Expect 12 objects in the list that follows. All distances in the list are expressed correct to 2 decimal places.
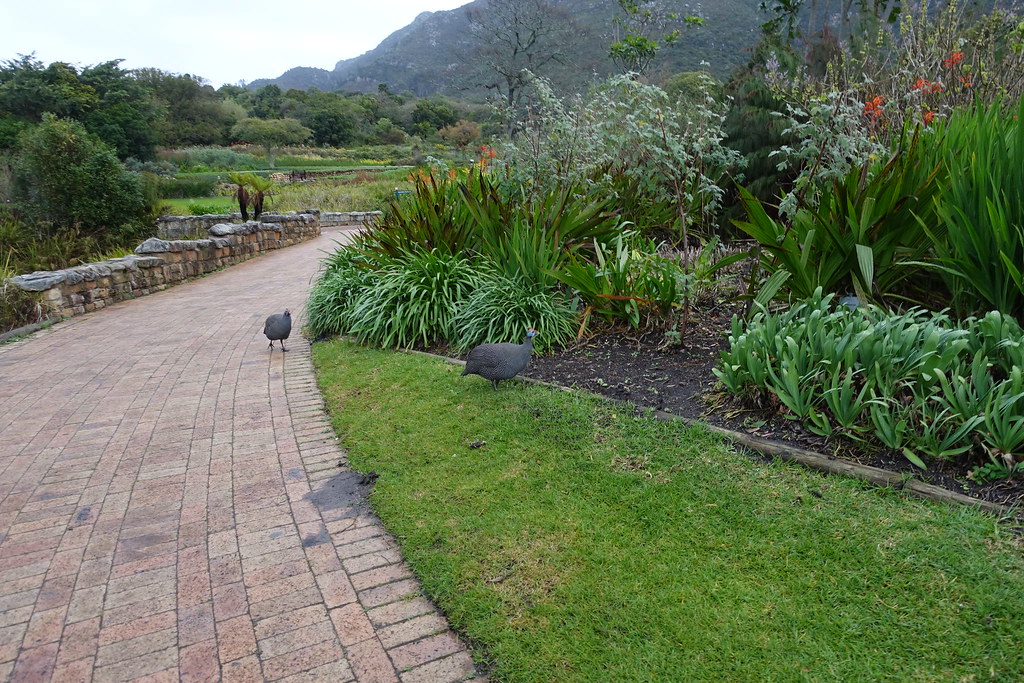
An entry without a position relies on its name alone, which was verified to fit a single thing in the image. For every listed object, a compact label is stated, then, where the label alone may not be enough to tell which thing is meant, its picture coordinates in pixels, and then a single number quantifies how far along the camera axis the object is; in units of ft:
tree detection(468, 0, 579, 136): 106.32
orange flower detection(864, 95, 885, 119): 18.70
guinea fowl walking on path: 20.97
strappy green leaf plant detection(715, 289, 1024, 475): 8.96
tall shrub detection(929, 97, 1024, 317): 10.63
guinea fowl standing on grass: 14.20
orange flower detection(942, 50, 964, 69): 20.38
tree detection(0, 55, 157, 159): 114.42
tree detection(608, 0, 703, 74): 70.64
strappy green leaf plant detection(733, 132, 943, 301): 12.77
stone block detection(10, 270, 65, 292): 27.54
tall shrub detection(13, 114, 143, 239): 45.83
